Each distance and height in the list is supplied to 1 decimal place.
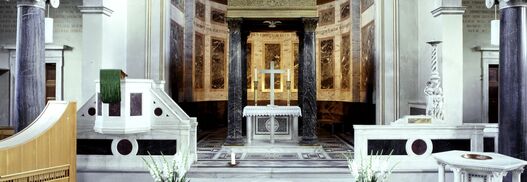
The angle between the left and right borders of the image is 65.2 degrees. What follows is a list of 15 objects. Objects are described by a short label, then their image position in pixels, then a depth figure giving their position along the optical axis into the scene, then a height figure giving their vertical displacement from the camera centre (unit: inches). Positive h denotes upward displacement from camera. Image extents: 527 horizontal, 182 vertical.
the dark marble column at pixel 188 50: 474.9 +49.6
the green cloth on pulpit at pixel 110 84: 233.0 +4.5
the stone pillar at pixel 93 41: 306.2 +38.1
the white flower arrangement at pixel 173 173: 152.3 -30.3
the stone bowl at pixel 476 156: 196.6 -31.5
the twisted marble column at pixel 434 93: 270.7 -0.9
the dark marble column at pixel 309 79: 391.3 +11.7
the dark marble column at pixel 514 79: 225.3 +6.7
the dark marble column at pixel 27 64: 243.0 +16.6
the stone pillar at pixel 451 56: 306.7 +26.8
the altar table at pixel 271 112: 376.8 -18.4
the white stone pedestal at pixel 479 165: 184.5 -33.4
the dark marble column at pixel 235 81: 390.0 +10.4
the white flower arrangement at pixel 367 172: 148.7 -29.3
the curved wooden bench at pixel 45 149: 183.4 -27.5
